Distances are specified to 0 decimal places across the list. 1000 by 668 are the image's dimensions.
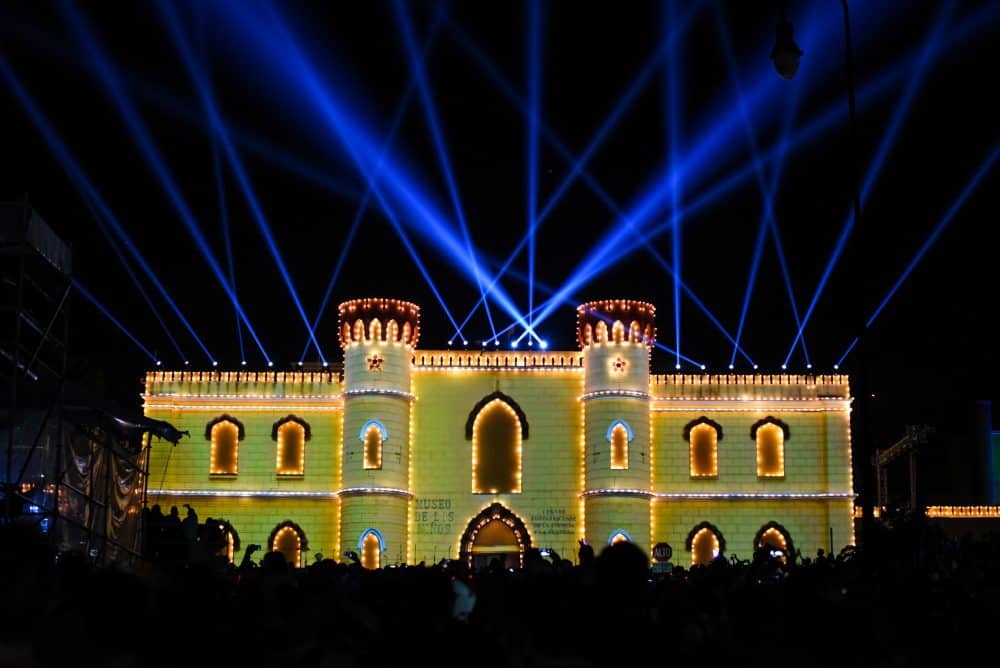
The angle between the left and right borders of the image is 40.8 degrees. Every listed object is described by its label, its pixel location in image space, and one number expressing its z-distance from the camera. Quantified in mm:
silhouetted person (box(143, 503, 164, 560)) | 30938
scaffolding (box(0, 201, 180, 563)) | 23094
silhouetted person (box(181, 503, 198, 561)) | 30400
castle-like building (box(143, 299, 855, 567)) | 45500
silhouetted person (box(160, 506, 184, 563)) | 30203
